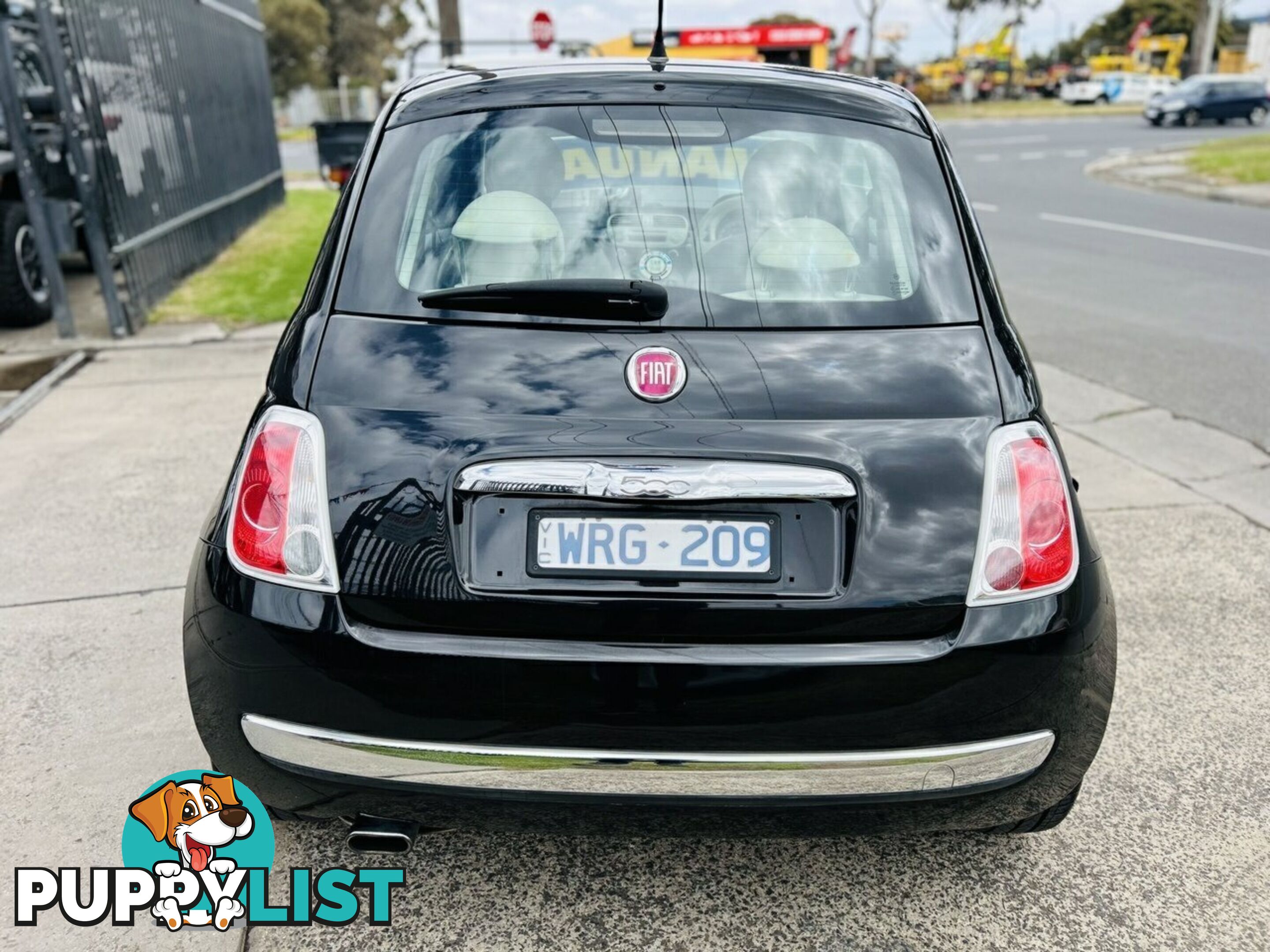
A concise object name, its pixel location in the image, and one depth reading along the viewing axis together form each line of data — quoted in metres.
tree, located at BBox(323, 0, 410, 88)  65.88
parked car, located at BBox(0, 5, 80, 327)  7.29
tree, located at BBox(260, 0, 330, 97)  56.59
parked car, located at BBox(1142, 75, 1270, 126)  33.62
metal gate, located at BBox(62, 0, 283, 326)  7.54
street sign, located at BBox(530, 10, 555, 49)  20.06
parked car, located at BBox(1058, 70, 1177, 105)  53.16
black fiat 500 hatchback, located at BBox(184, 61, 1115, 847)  1.74
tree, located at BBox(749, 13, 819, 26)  78.06
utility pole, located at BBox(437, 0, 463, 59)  16.59
